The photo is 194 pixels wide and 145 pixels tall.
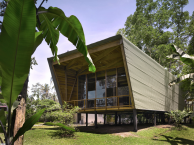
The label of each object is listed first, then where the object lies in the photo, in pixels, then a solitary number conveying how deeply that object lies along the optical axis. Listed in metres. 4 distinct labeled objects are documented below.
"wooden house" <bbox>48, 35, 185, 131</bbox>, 10.55
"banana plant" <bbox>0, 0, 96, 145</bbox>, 1.43
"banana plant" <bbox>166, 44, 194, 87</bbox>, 8.78
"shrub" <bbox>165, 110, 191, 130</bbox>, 11.23
